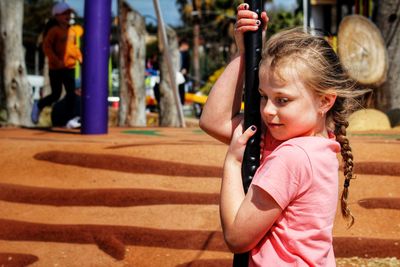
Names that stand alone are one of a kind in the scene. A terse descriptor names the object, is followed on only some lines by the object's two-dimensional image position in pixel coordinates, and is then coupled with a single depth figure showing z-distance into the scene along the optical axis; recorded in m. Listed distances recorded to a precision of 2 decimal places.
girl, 1.69
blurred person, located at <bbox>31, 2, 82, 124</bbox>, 8.91
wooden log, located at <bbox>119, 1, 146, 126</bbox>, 10.84
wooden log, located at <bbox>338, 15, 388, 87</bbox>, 10.42
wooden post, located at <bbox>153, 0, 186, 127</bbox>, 8.83
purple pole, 7.31
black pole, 1.77
